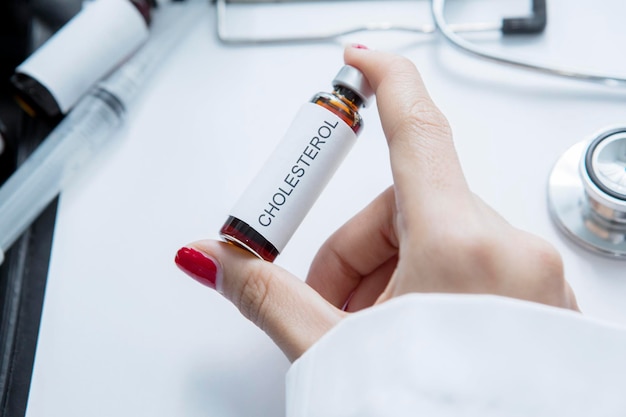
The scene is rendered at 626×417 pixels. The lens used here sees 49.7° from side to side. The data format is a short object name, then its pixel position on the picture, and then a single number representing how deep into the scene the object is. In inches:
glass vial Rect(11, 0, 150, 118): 24.8
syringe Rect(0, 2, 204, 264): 24.2
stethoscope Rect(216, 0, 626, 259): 22.1
